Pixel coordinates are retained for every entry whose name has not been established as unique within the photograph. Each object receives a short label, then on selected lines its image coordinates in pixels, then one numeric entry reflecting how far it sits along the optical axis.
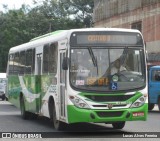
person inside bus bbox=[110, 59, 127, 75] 14.62
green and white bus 14.33
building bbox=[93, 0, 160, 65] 45.05
